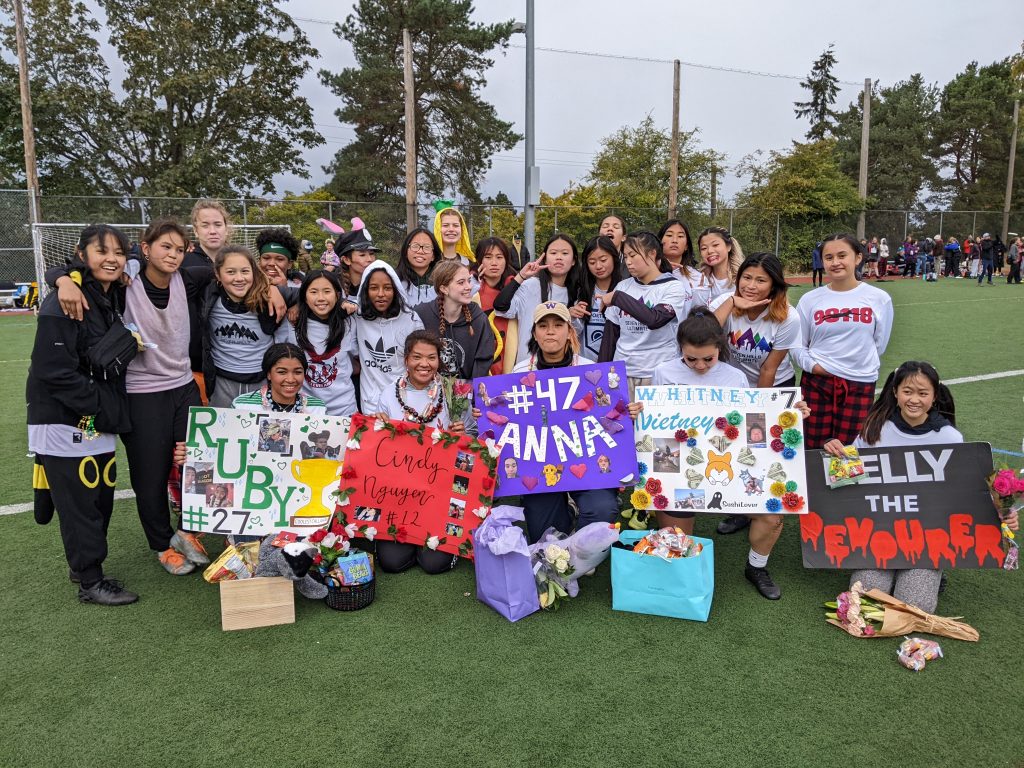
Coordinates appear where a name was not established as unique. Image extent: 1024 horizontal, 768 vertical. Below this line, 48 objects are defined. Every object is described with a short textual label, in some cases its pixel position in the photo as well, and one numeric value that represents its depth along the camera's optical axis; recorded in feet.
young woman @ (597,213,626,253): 19.13
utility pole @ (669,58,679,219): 83.15
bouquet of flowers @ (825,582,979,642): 10.62
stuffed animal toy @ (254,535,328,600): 11.30
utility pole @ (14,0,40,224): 60.23
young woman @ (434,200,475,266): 17.44
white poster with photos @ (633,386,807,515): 12.14
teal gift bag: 11.14
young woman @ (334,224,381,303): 16.12
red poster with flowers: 12.98
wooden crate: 11.00
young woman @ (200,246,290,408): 13.01
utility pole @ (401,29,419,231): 68.80
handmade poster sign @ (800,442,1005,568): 11.55
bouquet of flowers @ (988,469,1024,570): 10.88
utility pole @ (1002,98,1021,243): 116.88
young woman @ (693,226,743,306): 16.49
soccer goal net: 56.34
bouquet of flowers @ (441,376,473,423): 13.96
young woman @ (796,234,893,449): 13.41
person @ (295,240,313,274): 22.79
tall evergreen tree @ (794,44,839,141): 188.96
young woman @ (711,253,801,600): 13.44
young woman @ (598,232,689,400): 14.10
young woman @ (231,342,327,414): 13.16
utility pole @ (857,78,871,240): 95.36
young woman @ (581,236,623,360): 15.33
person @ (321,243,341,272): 19.67
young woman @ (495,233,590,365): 15.56
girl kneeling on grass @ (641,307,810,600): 12.27
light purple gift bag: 11.30
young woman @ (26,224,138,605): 10.93
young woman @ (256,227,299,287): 15.61
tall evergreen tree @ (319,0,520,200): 93.97
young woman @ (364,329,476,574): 13.10
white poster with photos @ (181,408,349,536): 12.82
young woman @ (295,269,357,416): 14.11
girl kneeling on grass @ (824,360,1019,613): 11.43
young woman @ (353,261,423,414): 14.28
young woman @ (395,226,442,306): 15.99
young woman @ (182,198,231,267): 14.19
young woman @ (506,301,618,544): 13.29
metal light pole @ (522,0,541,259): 38.86
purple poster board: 12.71
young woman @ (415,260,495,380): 14.48
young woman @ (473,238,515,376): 16.90
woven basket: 11.68
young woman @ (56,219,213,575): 11.98
